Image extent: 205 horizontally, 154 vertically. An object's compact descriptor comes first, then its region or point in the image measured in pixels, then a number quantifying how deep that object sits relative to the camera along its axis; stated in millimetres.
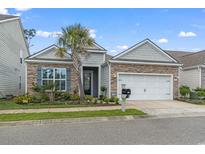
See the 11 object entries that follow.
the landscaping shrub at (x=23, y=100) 10045
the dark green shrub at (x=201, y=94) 12202
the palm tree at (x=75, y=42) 10473
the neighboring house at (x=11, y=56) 12682
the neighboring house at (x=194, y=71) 13518
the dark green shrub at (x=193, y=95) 12622
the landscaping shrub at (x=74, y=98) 10952
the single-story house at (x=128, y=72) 11731
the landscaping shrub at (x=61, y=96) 10952
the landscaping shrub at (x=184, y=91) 12317
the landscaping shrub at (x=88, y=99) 10524
